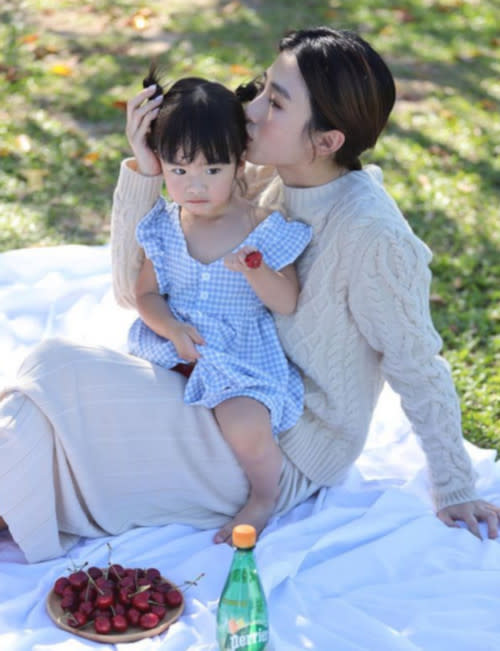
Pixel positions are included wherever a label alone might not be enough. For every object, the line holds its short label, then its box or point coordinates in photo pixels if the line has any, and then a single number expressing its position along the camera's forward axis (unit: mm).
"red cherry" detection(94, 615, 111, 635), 2826
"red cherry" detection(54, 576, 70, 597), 2963
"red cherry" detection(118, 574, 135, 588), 2932
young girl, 3234
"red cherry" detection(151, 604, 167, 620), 2922
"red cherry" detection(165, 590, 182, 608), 2969
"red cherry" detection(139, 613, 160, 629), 2875
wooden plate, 2830
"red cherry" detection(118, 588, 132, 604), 2902
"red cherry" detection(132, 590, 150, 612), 2887
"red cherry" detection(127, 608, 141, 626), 2873
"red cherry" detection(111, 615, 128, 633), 2849
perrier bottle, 2637
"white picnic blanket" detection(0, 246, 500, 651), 2873
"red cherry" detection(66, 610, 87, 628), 2866
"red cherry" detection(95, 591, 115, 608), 2877
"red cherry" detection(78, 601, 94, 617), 2883
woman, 3168
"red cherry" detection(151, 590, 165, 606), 2953
